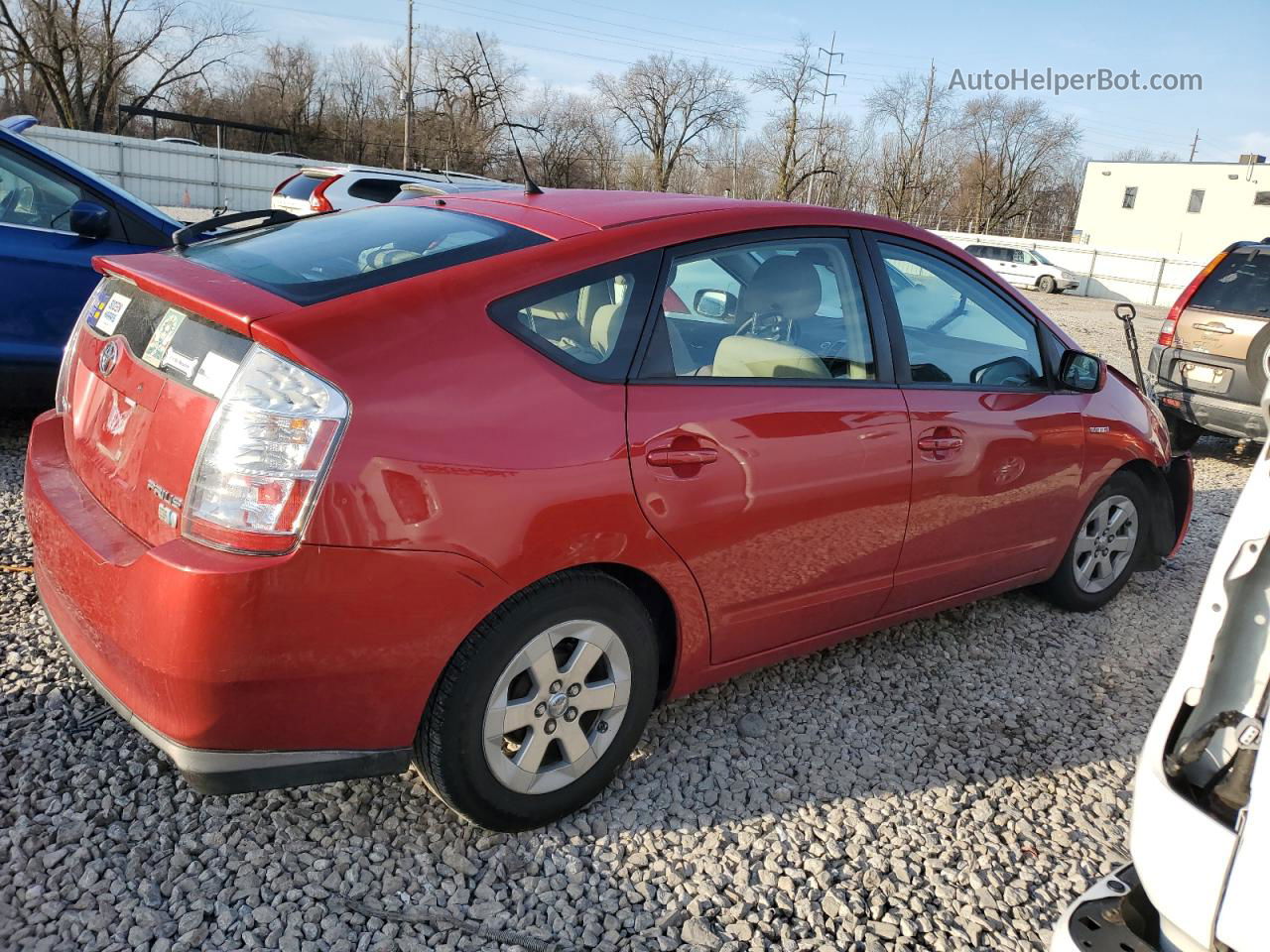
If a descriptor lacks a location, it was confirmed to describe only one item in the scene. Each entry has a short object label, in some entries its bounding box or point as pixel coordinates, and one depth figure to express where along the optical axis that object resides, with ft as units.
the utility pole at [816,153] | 183.83
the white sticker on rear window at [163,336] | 7.77
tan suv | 24.25
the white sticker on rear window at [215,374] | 7.07
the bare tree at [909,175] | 209.36
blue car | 16.66
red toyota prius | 6.91
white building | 169.58
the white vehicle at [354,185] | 38.09
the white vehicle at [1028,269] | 118.73
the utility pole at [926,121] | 188.14
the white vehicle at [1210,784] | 5.59
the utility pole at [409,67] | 137.18
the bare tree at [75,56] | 148.56
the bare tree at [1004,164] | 222.07
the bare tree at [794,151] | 187.62
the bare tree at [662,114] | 215.72
